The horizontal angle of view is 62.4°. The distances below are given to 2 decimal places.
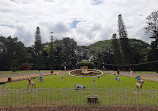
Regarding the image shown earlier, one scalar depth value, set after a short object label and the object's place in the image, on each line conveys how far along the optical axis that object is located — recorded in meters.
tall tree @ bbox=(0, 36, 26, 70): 45.03
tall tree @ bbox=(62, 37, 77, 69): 53.62
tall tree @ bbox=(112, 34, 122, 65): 41.75
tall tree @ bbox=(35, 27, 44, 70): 46.65
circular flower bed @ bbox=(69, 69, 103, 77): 26.51
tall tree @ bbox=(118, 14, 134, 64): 38.66
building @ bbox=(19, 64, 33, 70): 45.79
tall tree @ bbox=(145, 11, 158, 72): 31.92
